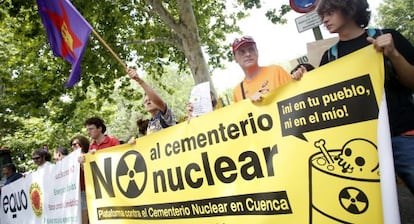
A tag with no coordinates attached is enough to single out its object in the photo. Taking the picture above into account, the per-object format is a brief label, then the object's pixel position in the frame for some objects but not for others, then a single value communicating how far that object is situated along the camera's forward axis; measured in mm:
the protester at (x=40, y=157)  6840
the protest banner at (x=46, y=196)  4988
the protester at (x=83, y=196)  5027
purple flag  4660
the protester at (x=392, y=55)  2264
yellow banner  2354
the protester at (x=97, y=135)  5254
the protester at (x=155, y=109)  4133
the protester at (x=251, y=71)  3604
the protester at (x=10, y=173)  7750
